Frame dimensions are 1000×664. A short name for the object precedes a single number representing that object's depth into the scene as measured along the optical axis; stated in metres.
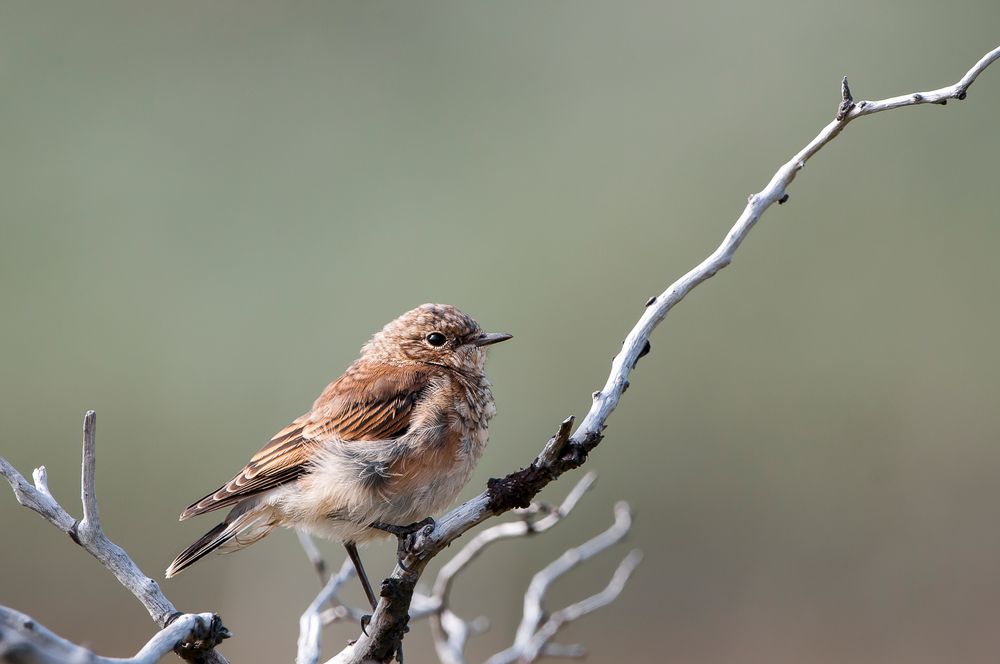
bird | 9.62
